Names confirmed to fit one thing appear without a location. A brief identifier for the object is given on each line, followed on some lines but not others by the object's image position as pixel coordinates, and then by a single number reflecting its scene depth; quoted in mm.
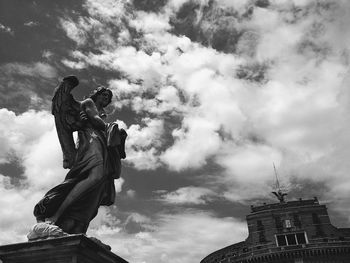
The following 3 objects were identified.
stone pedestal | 4129
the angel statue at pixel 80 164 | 4770
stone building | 52094
